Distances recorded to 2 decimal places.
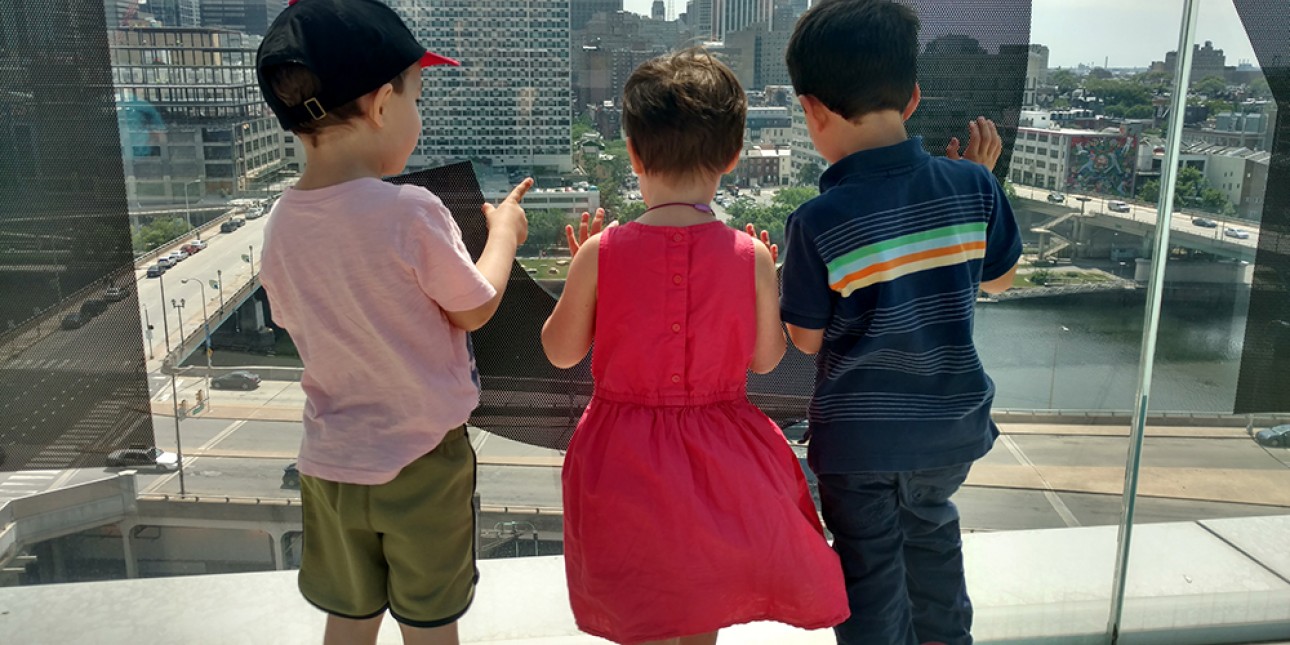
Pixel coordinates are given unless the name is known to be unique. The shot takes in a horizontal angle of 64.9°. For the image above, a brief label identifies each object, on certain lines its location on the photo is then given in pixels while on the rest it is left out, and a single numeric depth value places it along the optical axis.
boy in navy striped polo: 1.63
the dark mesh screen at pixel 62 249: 1.83
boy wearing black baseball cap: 1.52
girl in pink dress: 1.55
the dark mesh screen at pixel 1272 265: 2.25
